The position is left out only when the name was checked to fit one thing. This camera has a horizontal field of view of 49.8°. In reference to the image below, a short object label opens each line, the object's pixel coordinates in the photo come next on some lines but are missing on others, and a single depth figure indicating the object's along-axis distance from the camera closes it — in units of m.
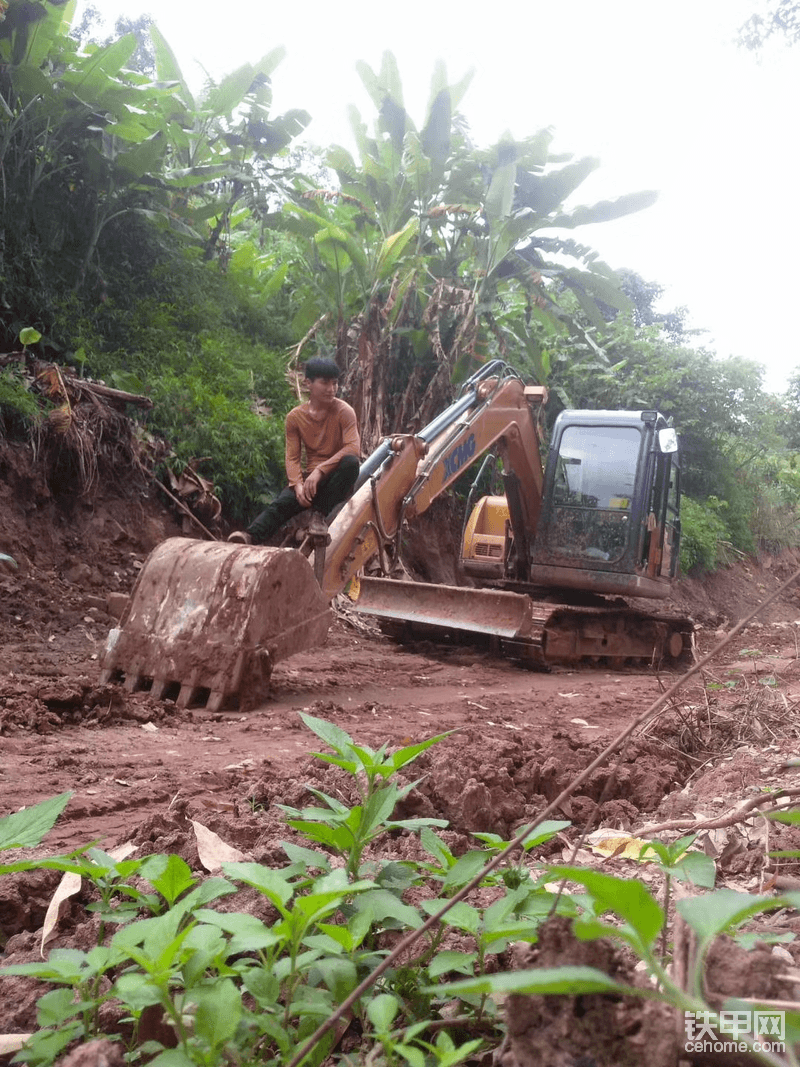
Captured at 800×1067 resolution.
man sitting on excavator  6.22
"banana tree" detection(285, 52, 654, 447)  11.88
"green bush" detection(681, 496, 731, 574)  17.81
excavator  5.24
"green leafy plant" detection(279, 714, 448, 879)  1.53
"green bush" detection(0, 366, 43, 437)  7.78
